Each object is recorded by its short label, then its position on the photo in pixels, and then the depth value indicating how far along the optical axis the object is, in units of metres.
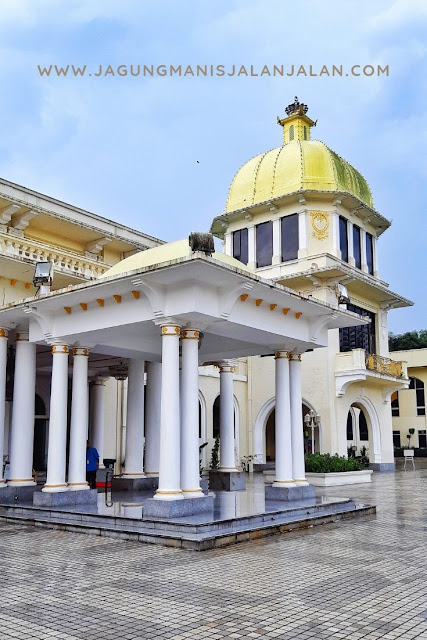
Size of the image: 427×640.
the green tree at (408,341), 59.49
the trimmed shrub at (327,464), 20.88
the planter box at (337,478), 20.41
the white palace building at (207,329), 10.71
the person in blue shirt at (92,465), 15.43
